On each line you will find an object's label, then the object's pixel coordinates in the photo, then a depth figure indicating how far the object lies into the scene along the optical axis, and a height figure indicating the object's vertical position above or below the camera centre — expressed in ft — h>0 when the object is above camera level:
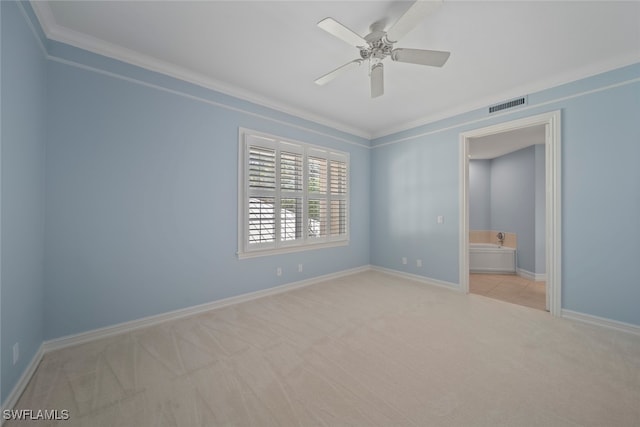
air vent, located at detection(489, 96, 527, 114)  10.03 +4.79
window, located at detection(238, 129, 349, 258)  10.55 +0.93
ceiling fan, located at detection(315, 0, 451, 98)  5.21 +4.41
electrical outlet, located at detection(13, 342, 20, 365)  5.06 -2.97
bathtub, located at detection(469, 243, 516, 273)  16.63 -3.19
